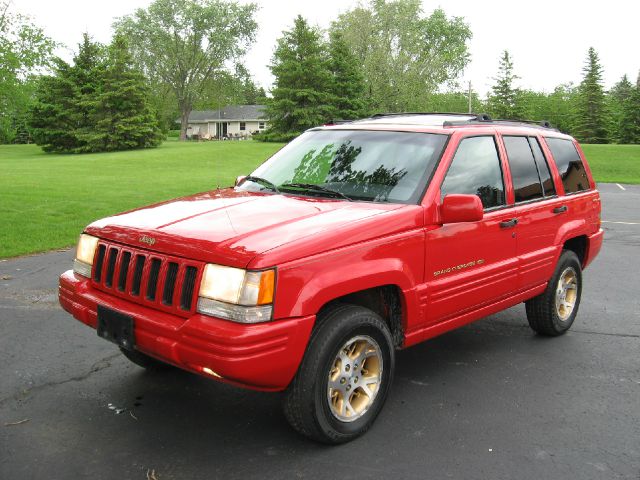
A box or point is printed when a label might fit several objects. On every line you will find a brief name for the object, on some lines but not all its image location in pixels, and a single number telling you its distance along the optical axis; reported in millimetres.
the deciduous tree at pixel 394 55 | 58438
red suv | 3297
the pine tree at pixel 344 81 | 51875
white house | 102562
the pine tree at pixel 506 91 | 65938
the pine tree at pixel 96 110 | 47688
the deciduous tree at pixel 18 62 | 23319
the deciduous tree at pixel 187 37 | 65938
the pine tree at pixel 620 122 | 59812
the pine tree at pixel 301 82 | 50156
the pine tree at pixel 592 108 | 59875
